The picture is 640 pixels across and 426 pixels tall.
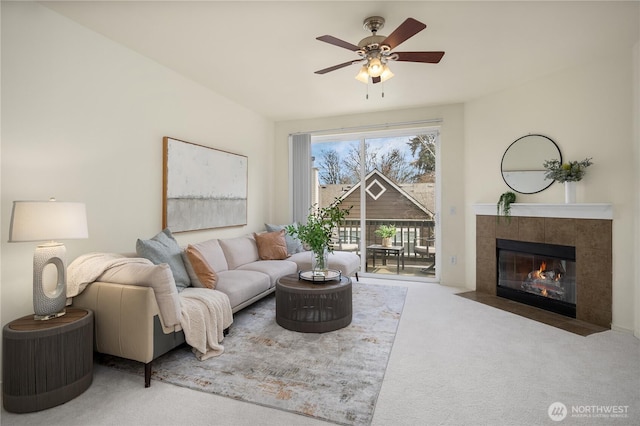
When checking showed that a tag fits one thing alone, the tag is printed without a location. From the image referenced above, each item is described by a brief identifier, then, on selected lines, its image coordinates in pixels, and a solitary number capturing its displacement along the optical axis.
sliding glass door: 5.03
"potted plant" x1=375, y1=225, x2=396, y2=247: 5.22
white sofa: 2.07
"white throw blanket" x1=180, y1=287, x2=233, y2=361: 2.38
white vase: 3.38
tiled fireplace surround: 3.17
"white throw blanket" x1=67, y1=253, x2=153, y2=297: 2.24
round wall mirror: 3.69
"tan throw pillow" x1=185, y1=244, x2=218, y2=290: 2.88
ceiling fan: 2.32
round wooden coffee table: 2.93
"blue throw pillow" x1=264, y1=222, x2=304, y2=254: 4.72
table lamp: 1.89
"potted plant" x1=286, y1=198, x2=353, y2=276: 3.16
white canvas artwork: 3.42
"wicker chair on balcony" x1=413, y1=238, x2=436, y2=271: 5.00
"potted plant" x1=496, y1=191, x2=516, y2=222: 3.98
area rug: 1.92
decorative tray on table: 3.17
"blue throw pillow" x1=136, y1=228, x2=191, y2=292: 2.68
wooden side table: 1.81
